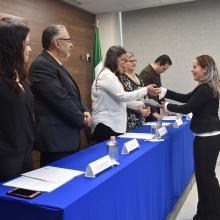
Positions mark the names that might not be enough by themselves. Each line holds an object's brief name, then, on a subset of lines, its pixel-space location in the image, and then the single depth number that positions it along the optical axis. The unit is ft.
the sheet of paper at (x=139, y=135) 7.22
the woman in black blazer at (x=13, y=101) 4.07
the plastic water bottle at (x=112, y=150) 5.20
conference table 3.39
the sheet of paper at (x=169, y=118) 10.79
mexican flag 15.20
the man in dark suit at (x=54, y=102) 5.70
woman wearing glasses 9.16
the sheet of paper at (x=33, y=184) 3.76
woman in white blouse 7.50
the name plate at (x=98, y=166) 4.27
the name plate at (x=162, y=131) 7.42
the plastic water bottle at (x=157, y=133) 7.17
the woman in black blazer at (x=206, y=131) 7.27
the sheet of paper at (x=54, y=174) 4.11
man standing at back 11.76
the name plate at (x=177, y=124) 9.21
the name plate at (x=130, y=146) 5.69
